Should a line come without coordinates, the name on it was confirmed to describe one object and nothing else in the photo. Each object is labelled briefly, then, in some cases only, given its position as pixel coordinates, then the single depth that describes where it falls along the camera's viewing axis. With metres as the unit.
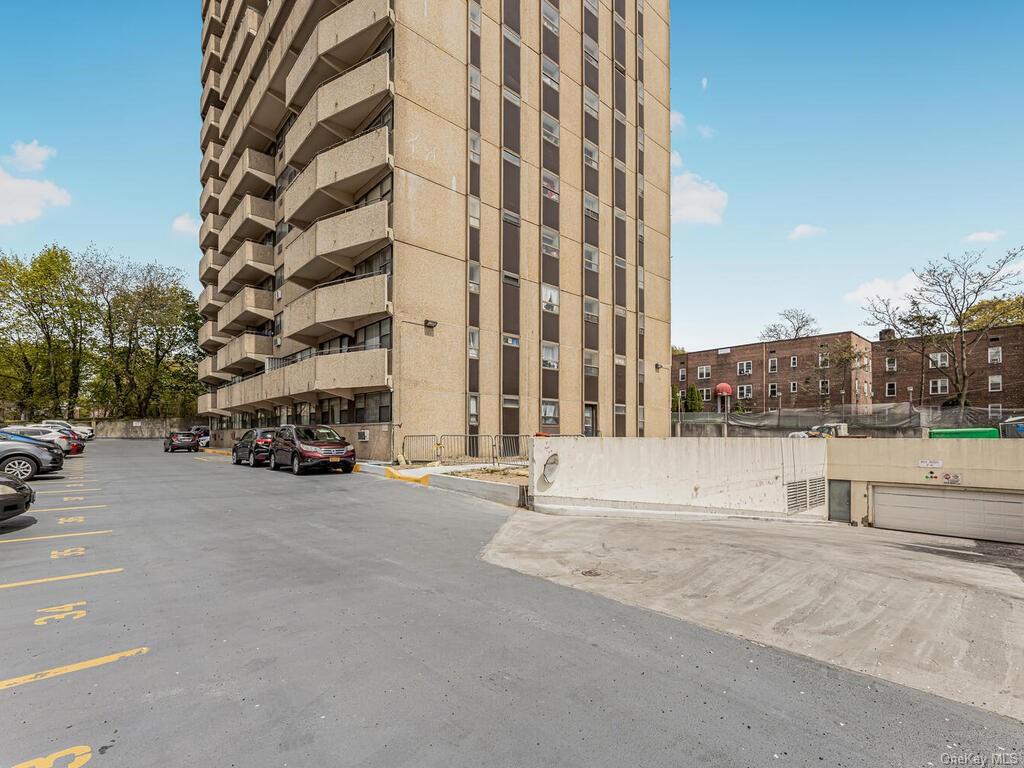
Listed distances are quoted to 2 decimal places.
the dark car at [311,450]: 17.09
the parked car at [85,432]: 45.69
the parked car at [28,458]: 14.24
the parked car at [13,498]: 7.94
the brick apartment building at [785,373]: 51.12
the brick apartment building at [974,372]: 45.12
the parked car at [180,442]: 34.28
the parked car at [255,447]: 20.60
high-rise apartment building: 21.22
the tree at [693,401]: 55.19
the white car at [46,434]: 25.09
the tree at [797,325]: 67.25
